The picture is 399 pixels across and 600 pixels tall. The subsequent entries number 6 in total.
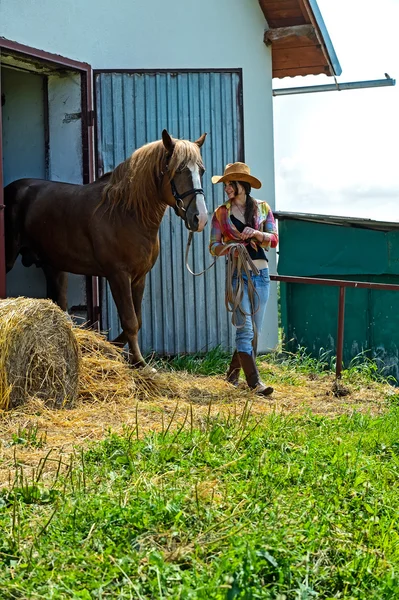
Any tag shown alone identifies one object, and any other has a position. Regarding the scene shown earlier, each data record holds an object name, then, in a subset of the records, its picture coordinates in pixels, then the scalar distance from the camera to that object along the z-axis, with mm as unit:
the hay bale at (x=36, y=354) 5266
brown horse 6488
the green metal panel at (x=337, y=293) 9070
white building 7969
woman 6469
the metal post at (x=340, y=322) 7156
